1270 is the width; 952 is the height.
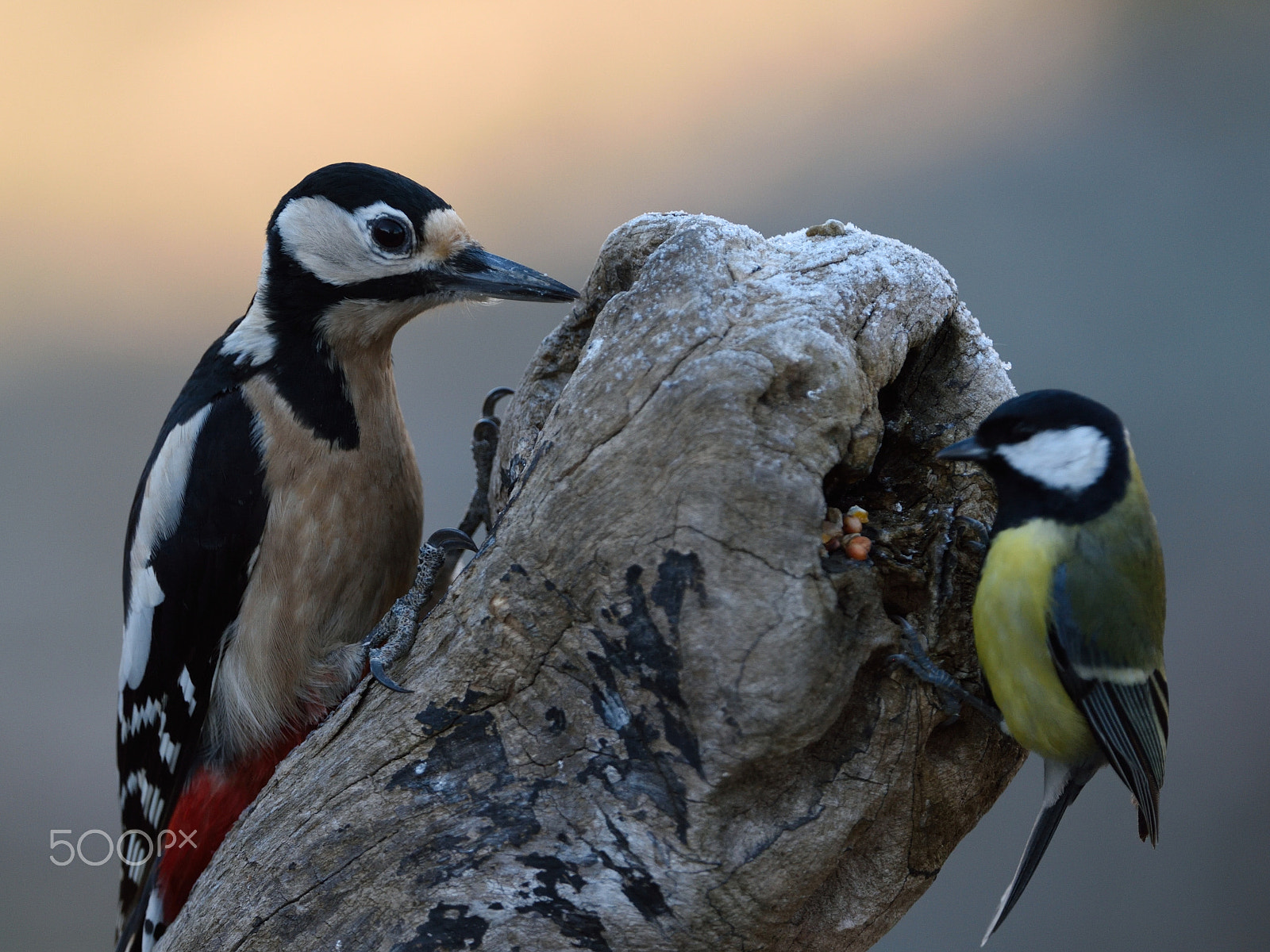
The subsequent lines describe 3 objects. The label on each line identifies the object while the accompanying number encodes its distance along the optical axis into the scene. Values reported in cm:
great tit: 339
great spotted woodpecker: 344
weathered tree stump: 338
